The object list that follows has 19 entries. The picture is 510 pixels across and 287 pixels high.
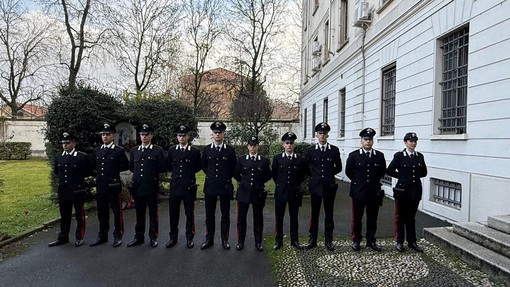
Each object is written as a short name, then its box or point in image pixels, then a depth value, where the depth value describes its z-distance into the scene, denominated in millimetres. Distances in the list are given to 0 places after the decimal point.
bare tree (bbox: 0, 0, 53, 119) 30180
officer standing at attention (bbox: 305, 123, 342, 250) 5426
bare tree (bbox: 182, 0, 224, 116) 31312
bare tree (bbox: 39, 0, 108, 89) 22312
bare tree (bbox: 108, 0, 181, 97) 26859
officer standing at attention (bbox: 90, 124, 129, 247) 5734
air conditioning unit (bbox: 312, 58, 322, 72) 19798
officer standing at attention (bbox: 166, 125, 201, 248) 5605
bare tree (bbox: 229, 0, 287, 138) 28703
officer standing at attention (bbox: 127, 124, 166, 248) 5645
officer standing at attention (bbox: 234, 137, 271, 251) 5516
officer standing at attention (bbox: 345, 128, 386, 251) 5379
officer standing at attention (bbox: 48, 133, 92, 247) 5637
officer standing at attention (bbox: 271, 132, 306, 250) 5477
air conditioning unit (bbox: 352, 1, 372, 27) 11716
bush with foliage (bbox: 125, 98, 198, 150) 10031
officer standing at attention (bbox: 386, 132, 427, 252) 5297
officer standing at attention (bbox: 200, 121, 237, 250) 5586
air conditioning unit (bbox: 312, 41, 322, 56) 19594
